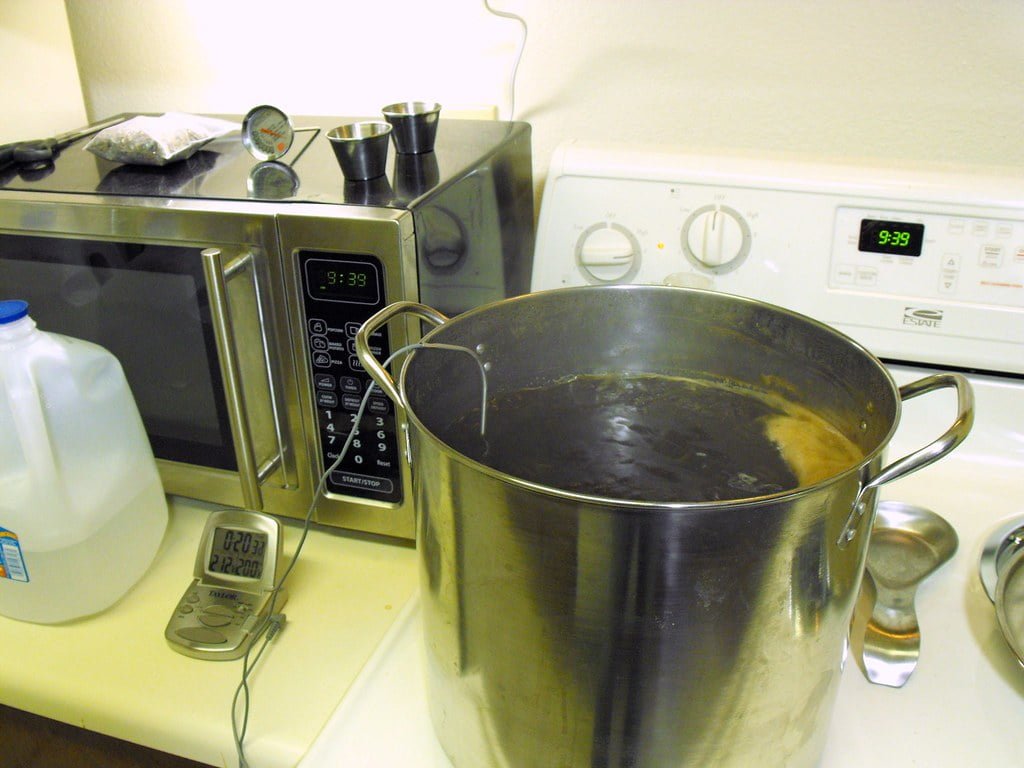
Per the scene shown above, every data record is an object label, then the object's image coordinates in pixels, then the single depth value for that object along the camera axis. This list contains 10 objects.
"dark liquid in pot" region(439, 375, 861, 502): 0.57
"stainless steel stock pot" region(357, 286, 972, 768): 0.43
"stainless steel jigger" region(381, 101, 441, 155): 0.86
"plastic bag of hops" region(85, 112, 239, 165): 0.86
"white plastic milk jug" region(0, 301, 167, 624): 0.73
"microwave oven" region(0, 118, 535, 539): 0.73
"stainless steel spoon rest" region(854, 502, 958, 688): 0.66
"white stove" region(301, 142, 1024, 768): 0.81
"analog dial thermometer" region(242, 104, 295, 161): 0.86
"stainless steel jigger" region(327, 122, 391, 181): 0.77
